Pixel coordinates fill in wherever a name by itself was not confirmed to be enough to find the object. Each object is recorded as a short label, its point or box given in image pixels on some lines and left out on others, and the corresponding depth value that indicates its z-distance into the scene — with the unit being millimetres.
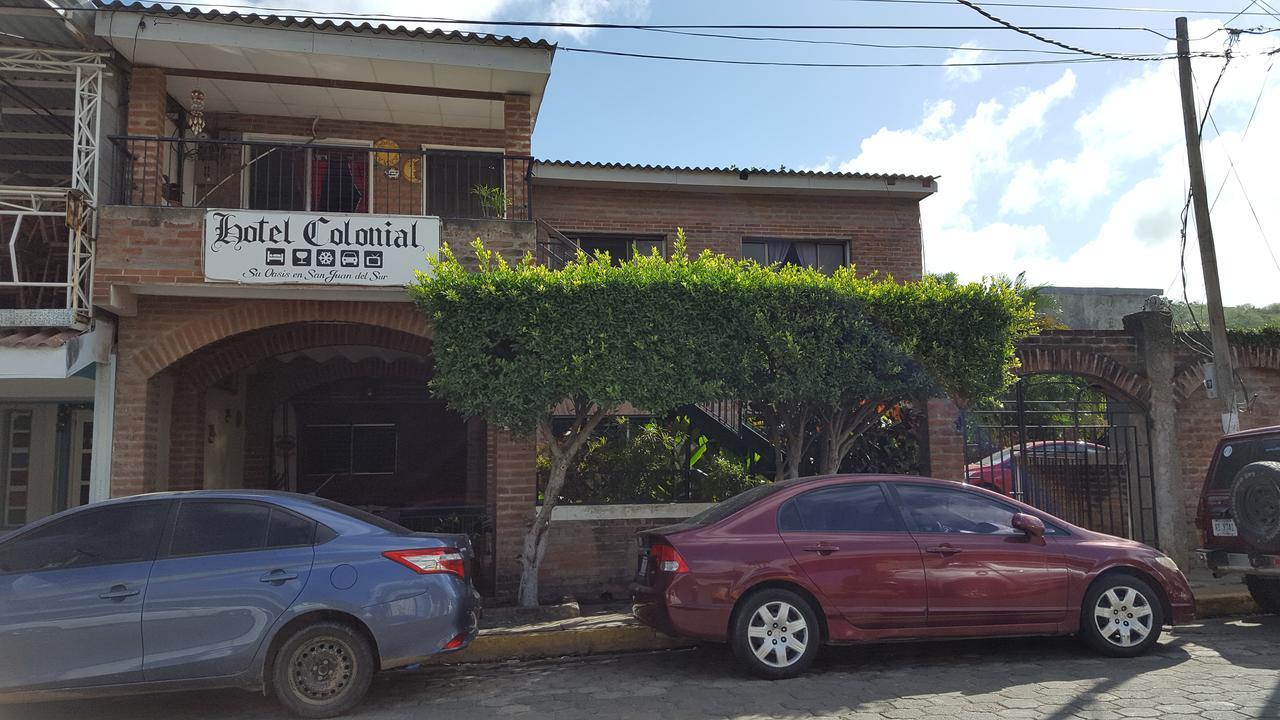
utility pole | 9562
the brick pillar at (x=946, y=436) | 9859
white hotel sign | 8320
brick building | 8453
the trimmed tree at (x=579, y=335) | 7645
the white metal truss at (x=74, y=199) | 7941
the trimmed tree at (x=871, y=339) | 8117
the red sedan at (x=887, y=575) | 5988
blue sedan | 5051
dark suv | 7188
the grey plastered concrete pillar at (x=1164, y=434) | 10555
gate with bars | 10695
